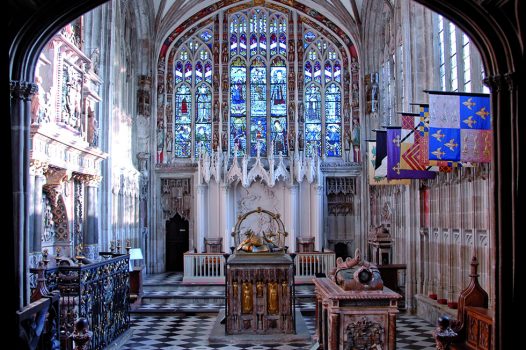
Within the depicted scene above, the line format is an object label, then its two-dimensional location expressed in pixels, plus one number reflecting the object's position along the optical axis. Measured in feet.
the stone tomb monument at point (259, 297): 41.39
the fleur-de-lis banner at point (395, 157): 50.55
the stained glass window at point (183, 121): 88.17
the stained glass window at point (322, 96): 87.81
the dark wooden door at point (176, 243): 87.45
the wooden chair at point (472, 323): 25.85
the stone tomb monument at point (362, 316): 30.81
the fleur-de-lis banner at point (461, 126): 37.93
